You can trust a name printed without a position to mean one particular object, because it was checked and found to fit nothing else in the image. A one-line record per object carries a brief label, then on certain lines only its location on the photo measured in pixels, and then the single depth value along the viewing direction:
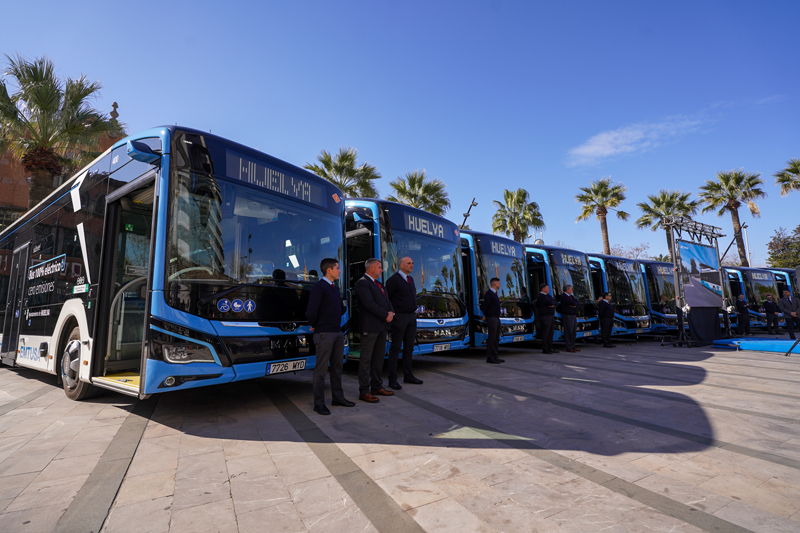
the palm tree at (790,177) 25.56
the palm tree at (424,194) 21.27
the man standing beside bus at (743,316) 16.81
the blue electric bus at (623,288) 14.50
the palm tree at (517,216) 26.80
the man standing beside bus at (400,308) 6.46
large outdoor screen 12.42
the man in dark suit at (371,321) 5.56
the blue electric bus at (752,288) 19.52
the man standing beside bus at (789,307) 15.25
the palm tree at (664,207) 28.27
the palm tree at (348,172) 19.28
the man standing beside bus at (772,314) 17.33
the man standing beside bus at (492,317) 9.16
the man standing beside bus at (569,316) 11.56
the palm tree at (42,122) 13.30
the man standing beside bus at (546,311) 10.95
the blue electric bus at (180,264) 4.14
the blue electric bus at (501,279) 9.86
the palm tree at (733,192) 27.06
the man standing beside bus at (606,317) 12.84
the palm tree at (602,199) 27.09
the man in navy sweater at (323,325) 4.92
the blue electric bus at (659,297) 15.59
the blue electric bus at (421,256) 7.38
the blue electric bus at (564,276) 12.41
